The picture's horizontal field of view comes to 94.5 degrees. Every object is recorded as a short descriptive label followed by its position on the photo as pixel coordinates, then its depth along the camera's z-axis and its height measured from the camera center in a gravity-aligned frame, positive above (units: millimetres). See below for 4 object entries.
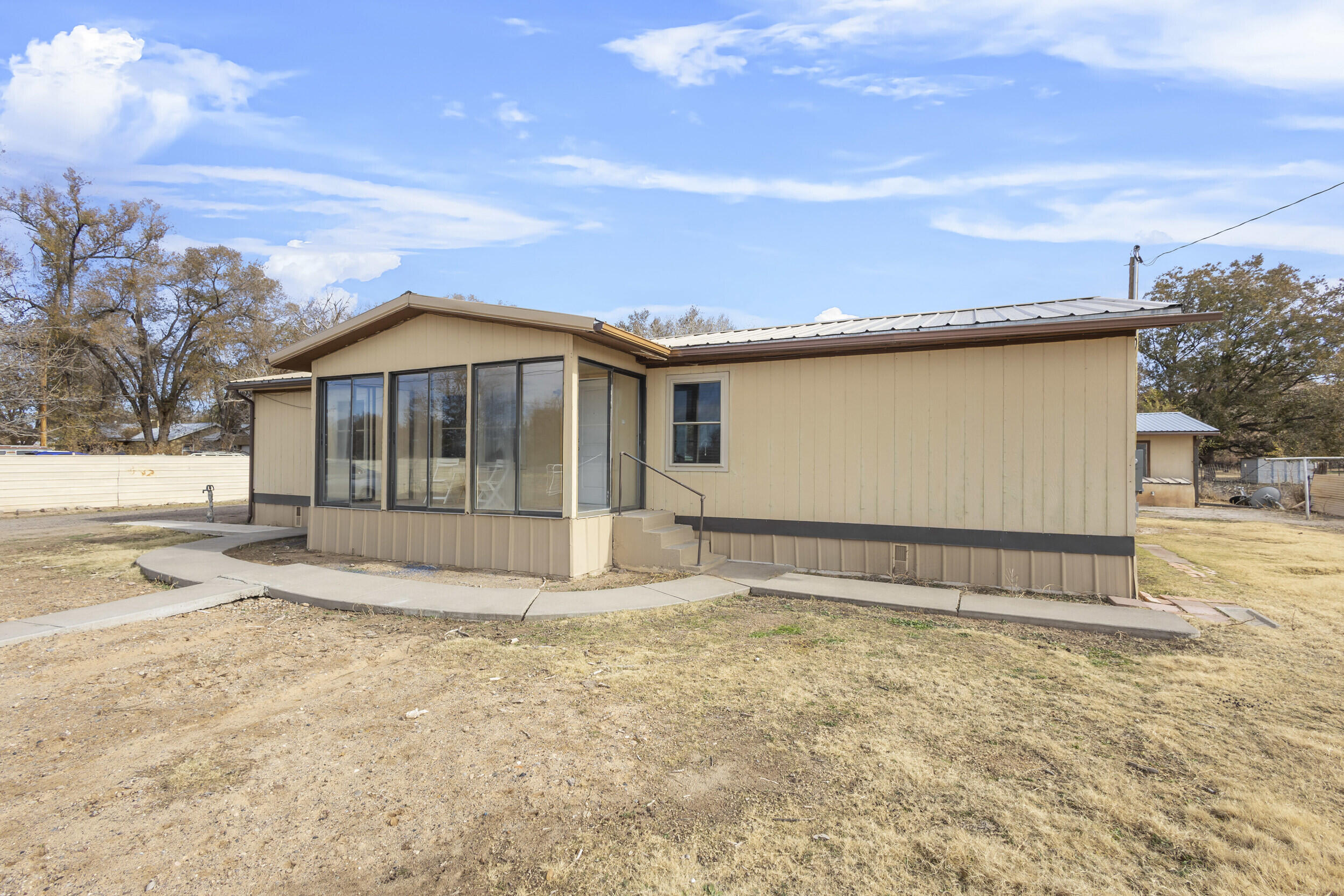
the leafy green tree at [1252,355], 25359 +4602
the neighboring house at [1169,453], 18328 +213
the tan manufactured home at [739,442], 6316 +172
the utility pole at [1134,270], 17750 +5471
